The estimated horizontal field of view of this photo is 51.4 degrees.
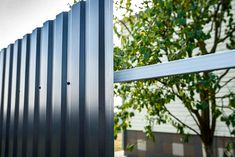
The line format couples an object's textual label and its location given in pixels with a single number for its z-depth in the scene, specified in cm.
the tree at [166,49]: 210
